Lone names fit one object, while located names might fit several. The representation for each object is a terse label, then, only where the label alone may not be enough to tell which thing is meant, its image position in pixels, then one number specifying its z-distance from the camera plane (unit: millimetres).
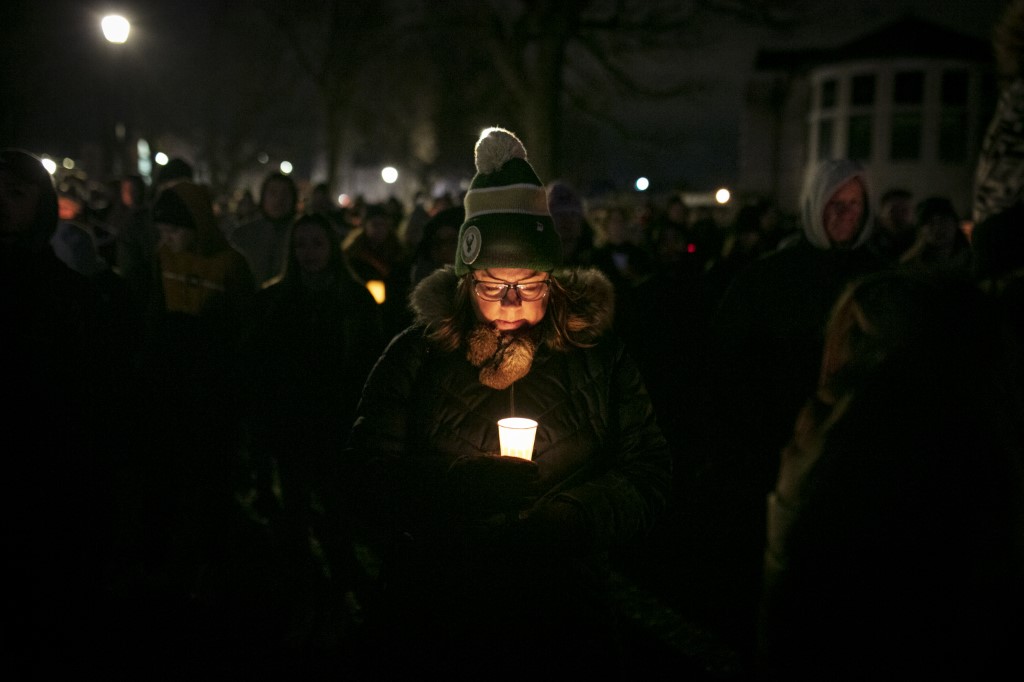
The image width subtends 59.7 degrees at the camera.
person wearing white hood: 4203
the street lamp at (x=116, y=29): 13625
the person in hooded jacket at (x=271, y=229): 7562
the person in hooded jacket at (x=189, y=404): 5230
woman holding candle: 2395
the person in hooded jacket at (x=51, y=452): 3145
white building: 37781
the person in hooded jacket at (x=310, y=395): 4809
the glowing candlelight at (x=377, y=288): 6258
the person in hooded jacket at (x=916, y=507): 1362
